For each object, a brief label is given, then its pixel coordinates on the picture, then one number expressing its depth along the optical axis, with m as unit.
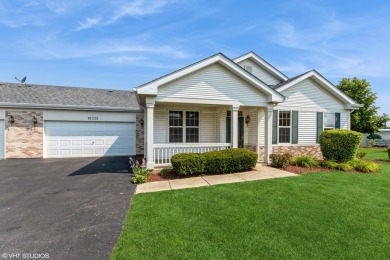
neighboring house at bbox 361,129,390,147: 23.38
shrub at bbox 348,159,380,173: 8.20
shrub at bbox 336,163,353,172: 8.38
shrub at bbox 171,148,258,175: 7.37
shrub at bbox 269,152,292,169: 8.74
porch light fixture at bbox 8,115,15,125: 11.46
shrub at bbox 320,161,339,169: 8.68
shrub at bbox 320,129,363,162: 8.88
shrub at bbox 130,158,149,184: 6.80
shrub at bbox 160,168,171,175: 7.75
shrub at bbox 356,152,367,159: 11.01
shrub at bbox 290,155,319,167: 9.02
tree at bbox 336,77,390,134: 21.00
